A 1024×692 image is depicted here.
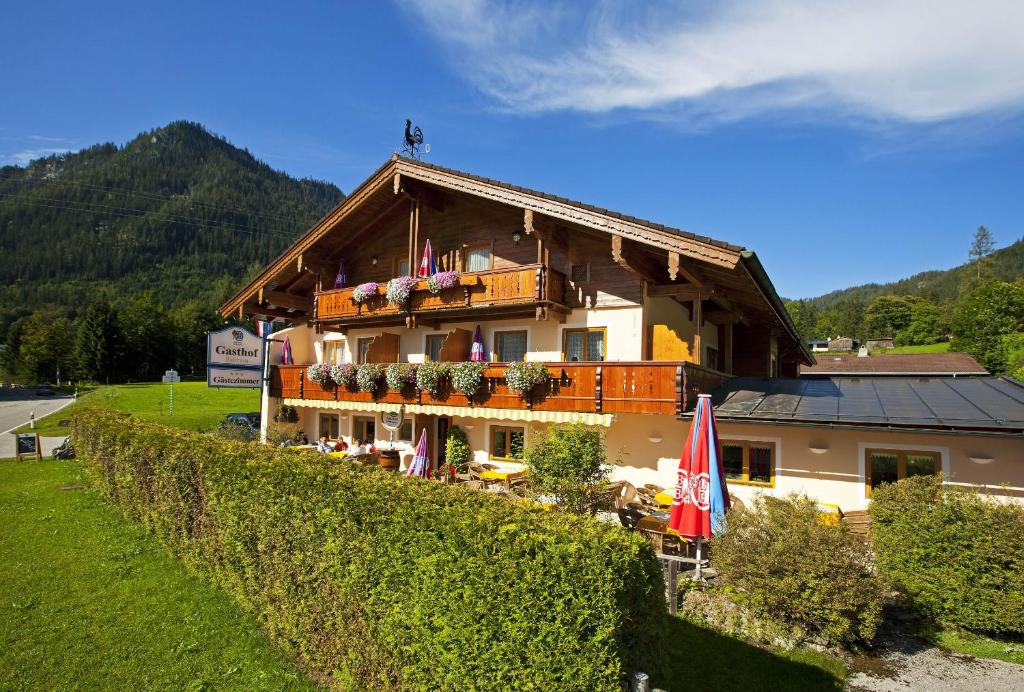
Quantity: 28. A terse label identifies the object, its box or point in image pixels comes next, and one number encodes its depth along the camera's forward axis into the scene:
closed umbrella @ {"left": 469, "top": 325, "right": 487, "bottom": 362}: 16.31
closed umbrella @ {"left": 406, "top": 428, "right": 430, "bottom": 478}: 14.64
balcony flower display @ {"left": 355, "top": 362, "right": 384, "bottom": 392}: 17.27
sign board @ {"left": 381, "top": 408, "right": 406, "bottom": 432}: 18.73
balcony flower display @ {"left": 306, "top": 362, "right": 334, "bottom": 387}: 18.84
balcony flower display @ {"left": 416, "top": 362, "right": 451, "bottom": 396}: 15.63
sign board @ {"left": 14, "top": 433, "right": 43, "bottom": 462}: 19.48
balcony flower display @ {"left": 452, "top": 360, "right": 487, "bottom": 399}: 14.88
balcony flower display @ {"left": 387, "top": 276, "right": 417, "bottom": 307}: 17.09
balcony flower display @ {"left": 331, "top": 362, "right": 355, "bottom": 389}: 18.08
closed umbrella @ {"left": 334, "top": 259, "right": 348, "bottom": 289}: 20.41
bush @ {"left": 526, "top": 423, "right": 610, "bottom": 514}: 9.79
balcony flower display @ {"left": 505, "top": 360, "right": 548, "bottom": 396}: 13.75
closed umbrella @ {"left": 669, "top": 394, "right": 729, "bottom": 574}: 8.26
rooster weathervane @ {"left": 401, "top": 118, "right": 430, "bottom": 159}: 18.83
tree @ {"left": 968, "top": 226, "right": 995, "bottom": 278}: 104.44
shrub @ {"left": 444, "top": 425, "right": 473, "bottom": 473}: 16.89
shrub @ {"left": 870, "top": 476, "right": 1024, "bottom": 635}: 6.76
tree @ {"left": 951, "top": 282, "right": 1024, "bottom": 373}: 42.75
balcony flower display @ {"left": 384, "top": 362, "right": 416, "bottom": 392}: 16.41
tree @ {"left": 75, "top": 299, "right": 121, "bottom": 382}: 75.12
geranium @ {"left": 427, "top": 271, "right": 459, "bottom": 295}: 16.05
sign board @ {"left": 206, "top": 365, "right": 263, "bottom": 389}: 17.67
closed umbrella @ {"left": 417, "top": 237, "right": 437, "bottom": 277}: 17.34
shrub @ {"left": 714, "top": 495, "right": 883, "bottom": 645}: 6.43
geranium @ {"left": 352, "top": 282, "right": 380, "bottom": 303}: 18.16
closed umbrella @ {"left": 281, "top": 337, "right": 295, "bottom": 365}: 21.88
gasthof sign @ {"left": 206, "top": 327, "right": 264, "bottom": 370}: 17.81
